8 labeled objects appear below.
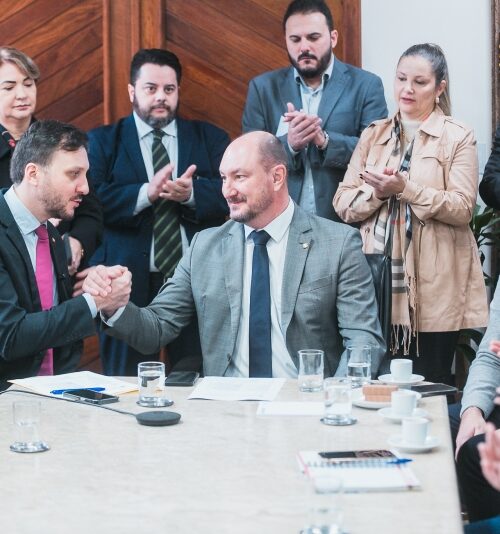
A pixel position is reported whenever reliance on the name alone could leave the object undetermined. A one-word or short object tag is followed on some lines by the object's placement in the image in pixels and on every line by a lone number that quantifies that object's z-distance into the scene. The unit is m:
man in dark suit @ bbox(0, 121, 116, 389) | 2.98
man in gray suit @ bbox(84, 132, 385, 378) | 3.15
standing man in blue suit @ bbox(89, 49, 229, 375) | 4.08
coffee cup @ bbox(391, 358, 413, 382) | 2.65
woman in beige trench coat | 3.82
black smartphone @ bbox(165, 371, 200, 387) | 2.70
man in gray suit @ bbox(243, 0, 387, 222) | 4.03
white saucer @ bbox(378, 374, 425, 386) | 2.63
